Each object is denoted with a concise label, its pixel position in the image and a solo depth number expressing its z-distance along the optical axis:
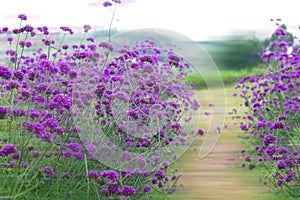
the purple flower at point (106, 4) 4.41
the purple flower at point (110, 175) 2.82
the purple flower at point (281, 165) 3.54
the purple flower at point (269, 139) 3.65
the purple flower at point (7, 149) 2.55
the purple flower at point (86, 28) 4.47
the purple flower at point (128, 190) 2.86
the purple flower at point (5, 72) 2.89
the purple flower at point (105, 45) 3.71
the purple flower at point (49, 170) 3.01
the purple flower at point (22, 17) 3.98
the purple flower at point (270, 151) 3.69
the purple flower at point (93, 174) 2.91
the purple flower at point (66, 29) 4.14
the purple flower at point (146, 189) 3.28
